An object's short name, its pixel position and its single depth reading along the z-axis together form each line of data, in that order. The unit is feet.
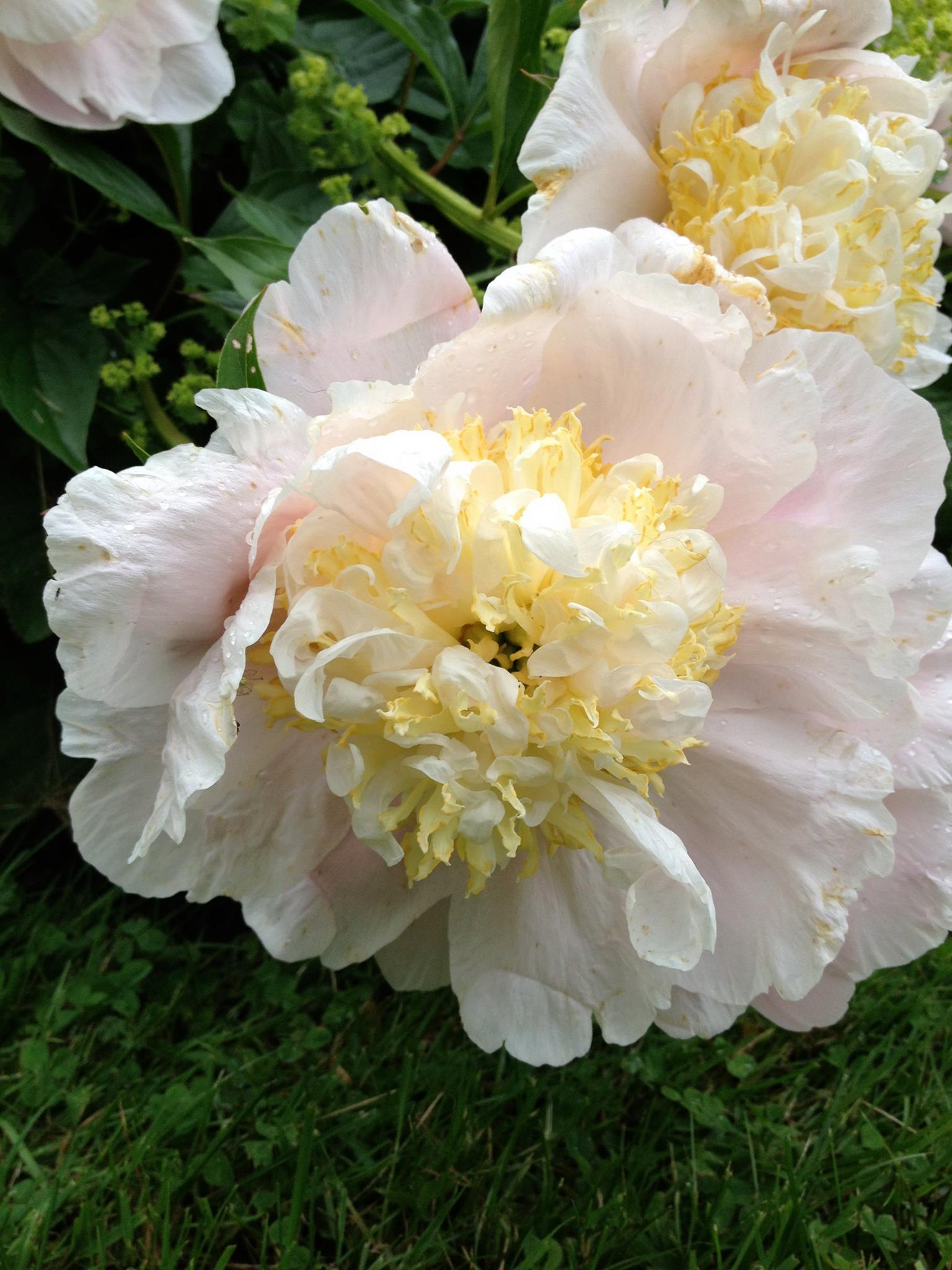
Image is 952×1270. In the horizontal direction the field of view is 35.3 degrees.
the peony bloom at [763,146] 0.94
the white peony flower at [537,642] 0.78
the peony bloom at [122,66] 1.11
